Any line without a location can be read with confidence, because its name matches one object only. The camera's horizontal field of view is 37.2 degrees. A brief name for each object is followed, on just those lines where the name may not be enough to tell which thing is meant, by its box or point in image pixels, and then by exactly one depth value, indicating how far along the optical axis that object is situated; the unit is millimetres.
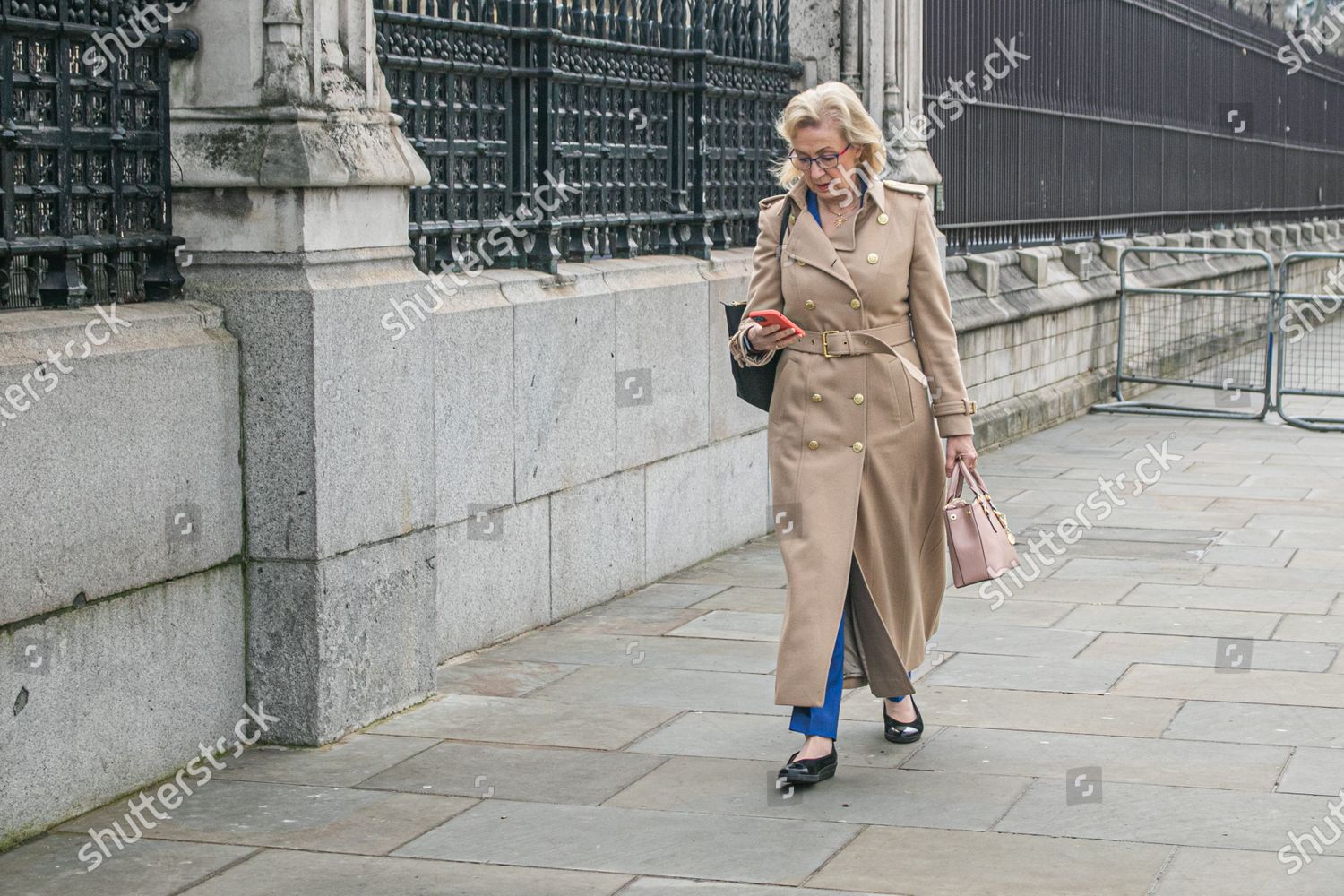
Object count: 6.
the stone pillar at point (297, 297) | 5738
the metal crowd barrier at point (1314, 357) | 14538
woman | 5441
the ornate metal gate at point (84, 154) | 5211
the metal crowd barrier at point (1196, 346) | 15375
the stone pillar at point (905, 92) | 10664
